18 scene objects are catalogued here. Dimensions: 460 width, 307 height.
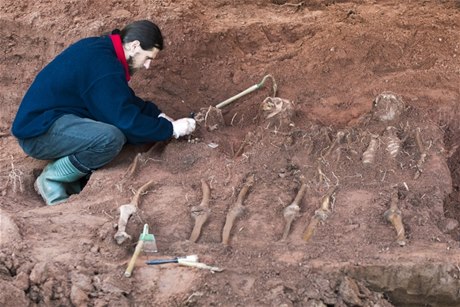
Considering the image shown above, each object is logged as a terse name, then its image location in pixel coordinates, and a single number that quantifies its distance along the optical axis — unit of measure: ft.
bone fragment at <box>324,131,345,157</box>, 15.24
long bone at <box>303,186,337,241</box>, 12.93
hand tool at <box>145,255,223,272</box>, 11.66
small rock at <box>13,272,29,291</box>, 10.83
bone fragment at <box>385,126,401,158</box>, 15.15
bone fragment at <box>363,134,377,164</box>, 14.92
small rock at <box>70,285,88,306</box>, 10.84
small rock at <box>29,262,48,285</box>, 10.99
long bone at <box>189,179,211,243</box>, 12.92
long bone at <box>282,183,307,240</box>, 13.10
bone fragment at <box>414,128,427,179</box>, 14.75
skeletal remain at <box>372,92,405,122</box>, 15.93
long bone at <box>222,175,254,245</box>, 12.89
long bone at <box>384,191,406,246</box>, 12.65
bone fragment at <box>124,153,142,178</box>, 14.90
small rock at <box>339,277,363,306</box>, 11.49
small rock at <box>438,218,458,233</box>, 13.38
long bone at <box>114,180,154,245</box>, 12.15
